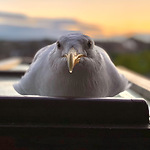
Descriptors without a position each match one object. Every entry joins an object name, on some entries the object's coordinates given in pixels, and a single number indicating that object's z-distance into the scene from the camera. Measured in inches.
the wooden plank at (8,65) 99.9
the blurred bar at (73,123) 29.7
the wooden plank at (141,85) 50.5
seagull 35.1
